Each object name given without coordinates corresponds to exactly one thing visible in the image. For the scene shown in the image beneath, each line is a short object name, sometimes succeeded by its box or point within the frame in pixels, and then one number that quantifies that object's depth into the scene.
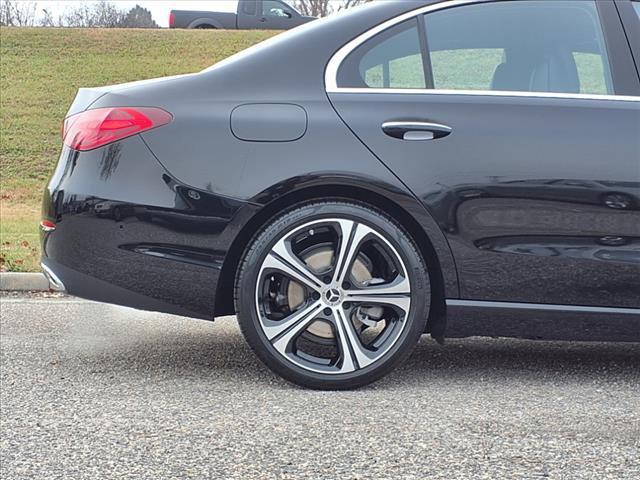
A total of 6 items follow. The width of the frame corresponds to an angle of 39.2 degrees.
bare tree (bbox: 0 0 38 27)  32.94
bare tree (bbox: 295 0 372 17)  34.88
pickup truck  24.02
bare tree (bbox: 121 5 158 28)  32.59
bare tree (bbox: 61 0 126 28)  33.56
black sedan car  3.48
